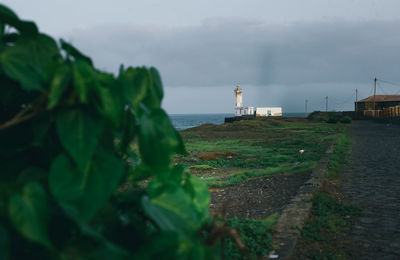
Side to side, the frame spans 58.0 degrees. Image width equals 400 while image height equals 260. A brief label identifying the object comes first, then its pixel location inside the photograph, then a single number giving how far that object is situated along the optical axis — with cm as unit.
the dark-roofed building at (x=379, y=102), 6028
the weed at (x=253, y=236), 305
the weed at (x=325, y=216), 381
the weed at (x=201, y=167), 870
